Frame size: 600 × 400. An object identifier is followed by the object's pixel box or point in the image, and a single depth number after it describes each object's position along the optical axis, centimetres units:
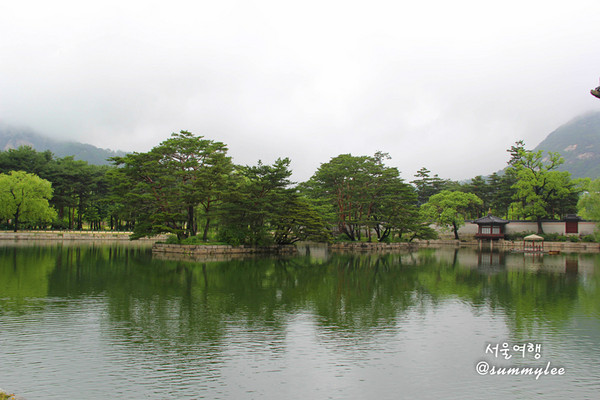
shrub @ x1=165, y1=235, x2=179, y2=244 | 3697
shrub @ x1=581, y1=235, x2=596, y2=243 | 5002
